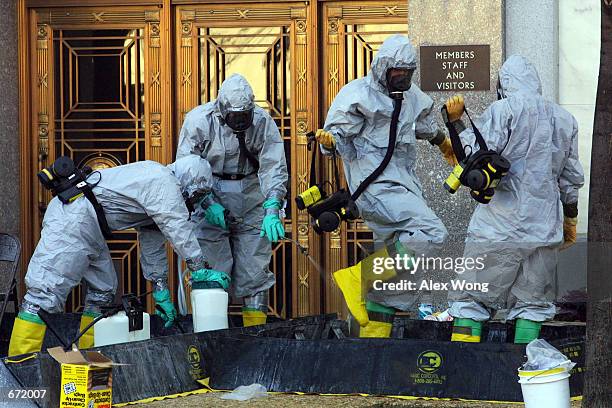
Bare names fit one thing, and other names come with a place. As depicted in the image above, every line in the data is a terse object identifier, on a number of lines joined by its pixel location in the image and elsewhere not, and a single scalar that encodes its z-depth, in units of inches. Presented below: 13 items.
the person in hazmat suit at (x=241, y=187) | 501.2
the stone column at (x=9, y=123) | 612.4
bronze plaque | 567.5
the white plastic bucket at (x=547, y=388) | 376.0
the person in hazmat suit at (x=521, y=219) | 456.2
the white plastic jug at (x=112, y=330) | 452.8
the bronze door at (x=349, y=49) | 608.9
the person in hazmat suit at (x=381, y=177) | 478.0
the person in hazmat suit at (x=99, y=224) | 452.8
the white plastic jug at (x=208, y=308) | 475.0
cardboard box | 389.7
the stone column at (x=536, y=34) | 572.3
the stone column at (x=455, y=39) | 566.6
